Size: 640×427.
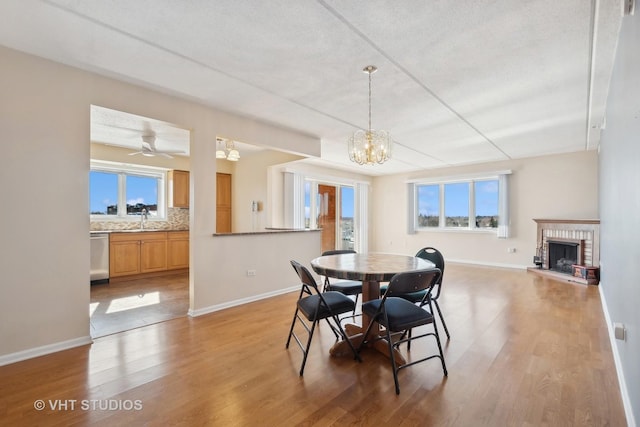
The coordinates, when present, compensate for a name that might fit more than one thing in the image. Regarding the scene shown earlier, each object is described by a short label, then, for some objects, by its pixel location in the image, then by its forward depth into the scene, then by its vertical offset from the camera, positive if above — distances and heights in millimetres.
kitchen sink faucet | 6113 -98
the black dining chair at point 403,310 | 2080 -735
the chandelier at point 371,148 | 3094 +683
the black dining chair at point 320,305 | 2314 -746
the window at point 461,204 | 6832 +234
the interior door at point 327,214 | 7527 -34
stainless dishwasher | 4988 -768
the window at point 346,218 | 8180 -148
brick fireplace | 5246 -677
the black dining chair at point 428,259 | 2811 -545
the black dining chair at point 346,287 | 3125 -787
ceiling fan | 4617 +1033
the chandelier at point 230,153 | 4680 +935
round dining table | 2309 -463
